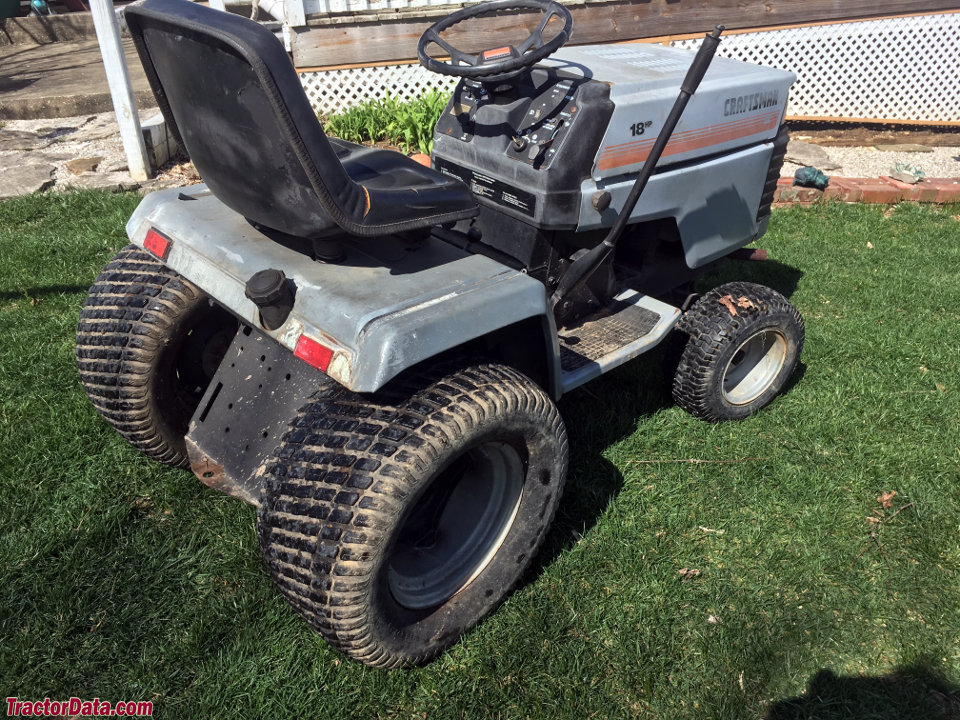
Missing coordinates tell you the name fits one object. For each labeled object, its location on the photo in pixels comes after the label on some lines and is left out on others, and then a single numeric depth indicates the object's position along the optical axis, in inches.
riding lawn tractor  70.0
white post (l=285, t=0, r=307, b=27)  244.8
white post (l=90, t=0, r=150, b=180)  194.1
